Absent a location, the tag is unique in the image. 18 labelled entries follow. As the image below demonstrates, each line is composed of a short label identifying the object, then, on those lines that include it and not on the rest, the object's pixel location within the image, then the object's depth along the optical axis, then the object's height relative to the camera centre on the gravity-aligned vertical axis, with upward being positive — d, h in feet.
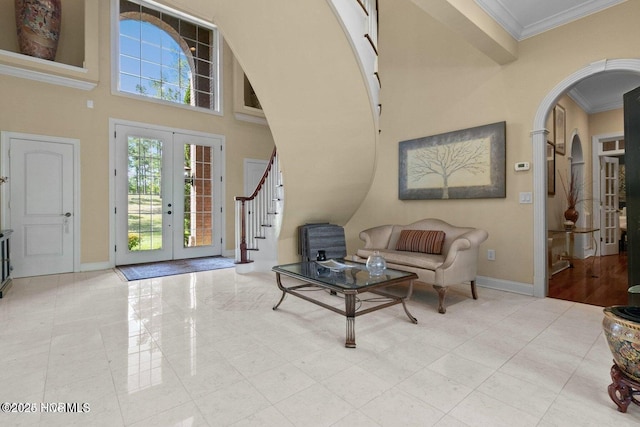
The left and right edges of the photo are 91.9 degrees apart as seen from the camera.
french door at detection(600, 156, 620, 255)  19.79 +0.42
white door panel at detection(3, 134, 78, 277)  14.25 +0.55
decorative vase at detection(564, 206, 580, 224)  16.17 -0.12
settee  10.28 -1.44
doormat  14.99 -2.83
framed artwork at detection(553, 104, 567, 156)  15.66 +4.42
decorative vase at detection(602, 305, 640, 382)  4.71 -1.96
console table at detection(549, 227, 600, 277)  15.08 -1.31
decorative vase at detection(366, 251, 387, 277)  9.17 -1.54
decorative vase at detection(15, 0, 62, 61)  14.12 +8.81
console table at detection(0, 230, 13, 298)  11.61 -1.87
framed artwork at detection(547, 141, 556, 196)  14.82 +2.23
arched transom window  17.56 +9.73
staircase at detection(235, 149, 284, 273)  15.58 -0.61
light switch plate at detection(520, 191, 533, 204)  11.67 +0.61
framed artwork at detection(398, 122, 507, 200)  12.46 +2.16
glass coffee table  7.49 -1.80
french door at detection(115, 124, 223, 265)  17.26 +1.19
